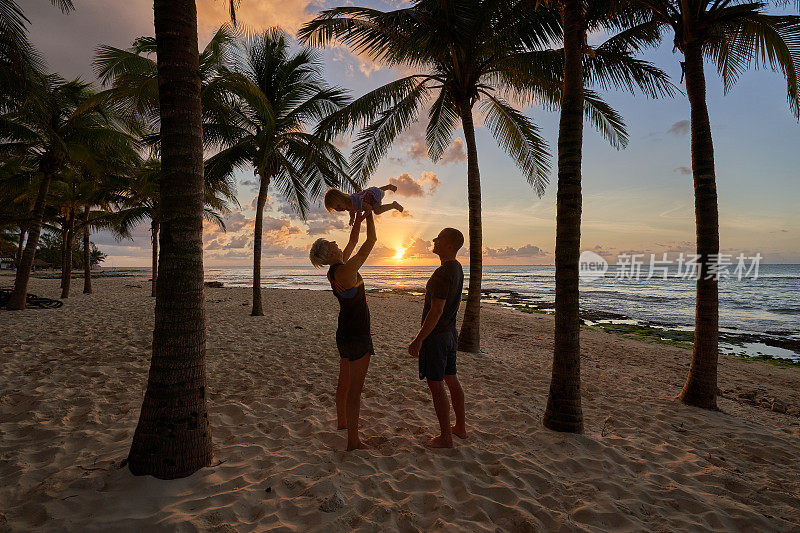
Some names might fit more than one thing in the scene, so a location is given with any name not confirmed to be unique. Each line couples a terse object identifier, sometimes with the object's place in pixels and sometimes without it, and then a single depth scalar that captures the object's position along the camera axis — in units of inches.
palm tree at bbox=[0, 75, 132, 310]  428.1
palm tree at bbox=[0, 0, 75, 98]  246.2
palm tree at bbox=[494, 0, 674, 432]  144.0
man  121.9
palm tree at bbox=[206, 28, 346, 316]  454.3
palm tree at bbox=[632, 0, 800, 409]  190.9
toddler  112.0
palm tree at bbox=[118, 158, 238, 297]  596.1
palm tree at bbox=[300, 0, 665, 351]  250.5
